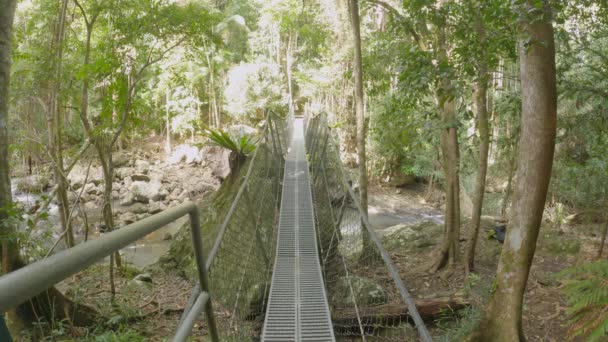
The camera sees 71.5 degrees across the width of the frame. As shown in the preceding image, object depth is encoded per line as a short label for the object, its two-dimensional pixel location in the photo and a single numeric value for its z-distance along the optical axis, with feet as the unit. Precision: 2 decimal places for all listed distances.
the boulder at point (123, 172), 42.49
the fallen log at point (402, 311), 10.03
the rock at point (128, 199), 36.33
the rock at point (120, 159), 45.24
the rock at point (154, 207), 33.48
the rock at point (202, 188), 40.29
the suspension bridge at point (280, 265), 1.84
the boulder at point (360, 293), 10.85
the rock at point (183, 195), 38.30
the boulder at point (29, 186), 18.25
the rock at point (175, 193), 38.50
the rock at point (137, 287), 13.34
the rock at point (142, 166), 44.60
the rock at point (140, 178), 41.11
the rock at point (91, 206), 33.42
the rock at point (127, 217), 30.50
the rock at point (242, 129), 41.41
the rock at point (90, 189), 36.96
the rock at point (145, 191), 37.09
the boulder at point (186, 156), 48.42
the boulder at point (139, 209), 33.55
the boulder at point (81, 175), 38.83
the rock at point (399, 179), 41.65
